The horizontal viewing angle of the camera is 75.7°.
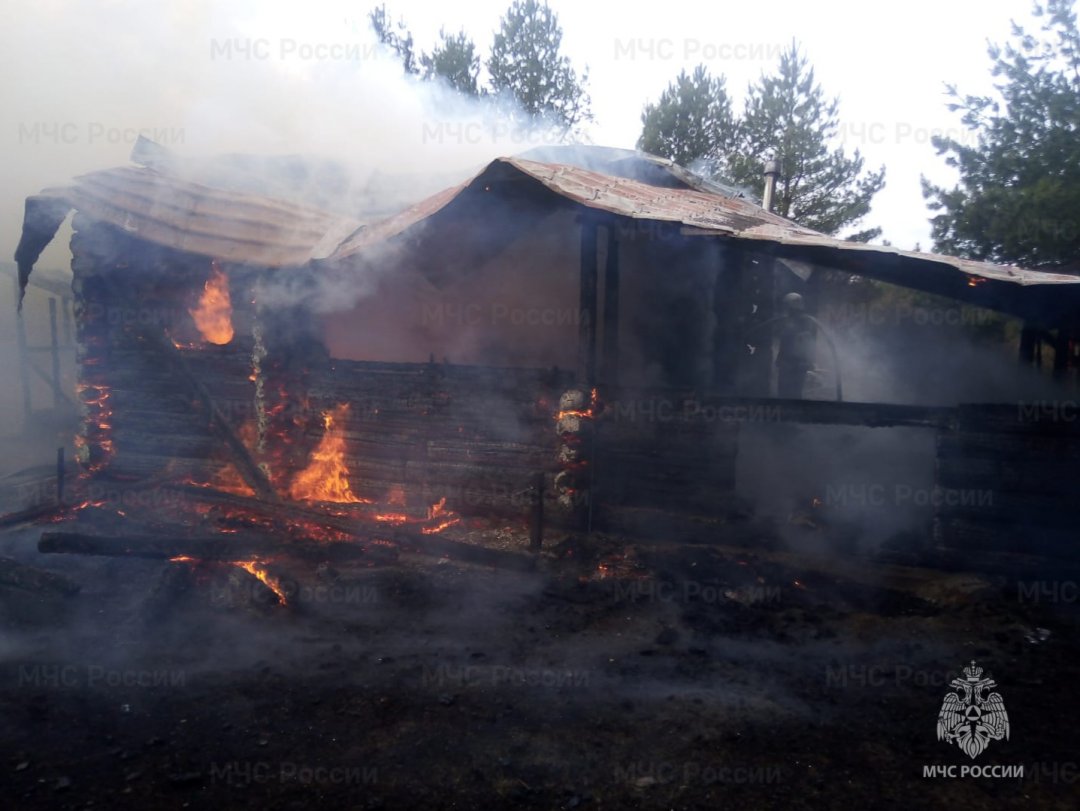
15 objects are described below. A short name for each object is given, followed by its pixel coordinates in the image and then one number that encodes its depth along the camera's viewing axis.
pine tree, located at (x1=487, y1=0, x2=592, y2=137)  31.12
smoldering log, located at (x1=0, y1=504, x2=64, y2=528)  9.65
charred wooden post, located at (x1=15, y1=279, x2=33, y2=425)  17.29
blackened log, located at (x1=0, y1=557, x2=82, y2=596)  7.00
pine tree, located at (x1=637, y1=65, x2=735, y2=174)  27.25
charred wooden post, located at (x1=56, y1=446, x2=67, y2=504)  10.37
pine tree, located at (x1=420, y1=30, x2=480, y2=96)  30.91
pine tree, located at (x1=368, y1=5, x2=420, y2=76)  31.97
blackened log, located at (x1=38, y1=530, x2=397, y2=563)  7.80
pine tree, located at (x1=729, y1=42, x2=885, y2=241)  26.30
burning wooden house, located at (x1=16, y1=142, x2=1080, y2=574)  7.67
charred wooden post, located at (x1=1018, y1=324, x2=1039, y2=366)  10.76
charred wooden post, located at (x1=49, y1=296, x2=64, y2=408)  17.72
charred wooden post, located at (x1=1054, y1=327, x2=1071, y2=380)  8.45
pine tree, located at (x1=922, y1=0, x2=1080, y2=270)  15.54
